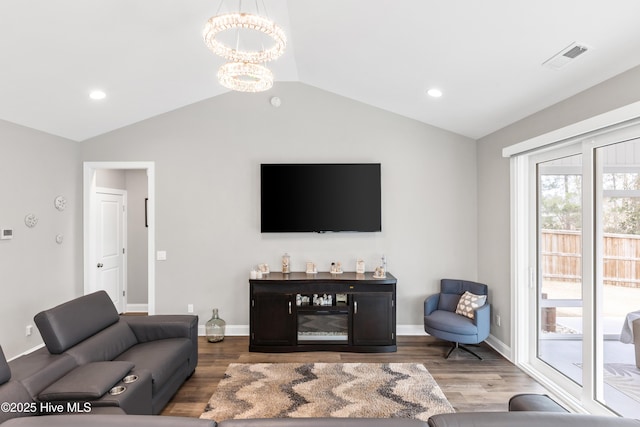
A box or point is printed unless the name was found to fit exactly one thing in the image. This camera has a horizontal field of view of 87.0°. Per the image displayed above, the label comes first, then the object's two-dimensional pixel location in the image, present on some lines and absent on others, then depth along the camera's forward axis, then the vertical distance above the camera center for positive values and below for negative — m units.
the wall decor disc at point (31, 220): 3.68 -0.06
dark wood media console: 3.96 -1.20
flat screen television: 4.38 +0.18
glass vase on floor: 4.28 -1.46
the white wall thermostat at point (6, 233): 3.40 -0.19
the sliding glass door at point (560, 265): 2.99 -0.48
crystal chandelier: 2.01 +1.09
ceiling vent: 2.25 +1.11
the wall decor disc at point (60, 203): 4.10 +0.14
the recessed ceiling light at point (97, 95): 3.51 +1.27
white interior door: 4.92 -0.48
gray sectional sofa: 2.01 -1.07
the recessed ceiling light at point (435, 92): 3.54 +1.30
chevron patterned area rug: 2.71 -1.59
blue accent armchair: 3.69 -1.20
